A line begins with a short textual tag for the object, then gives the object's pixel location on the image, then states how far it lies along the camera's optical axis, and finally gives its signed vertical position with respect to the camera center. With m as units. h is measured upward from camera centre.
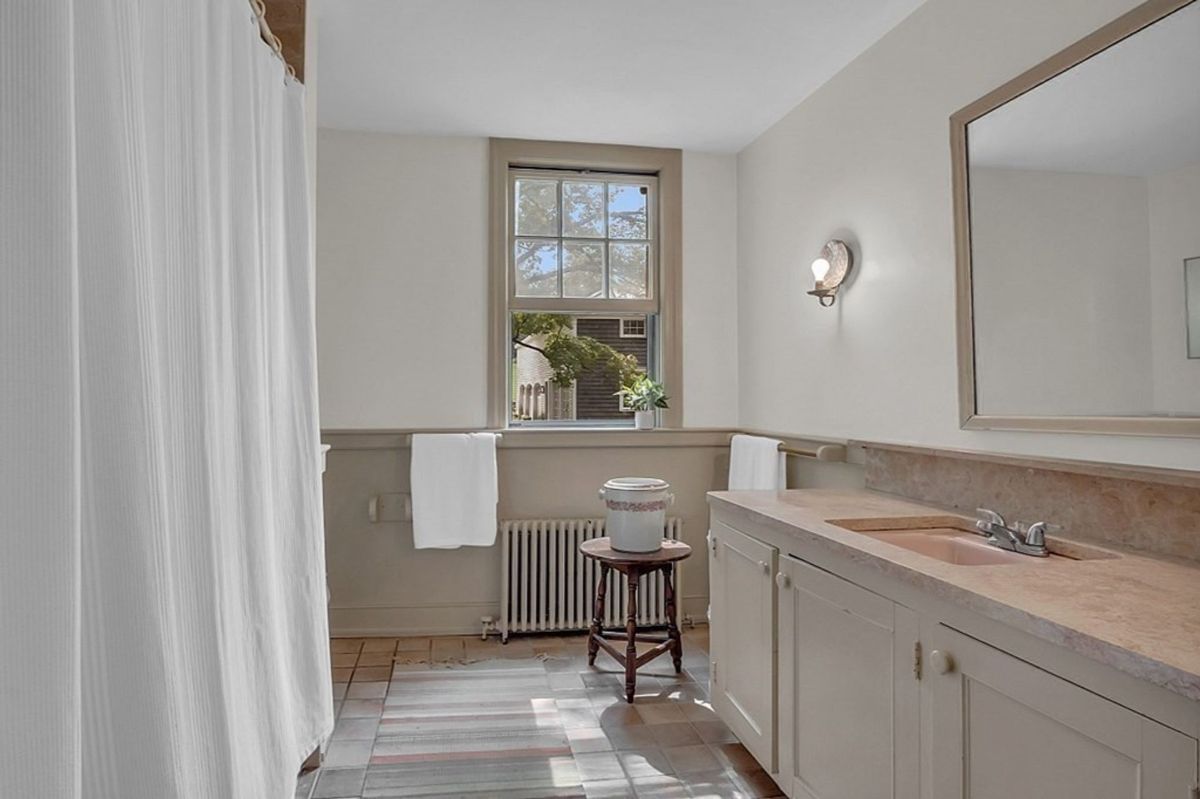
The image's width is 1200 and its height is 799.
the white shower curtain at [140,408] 0.74 +0.00
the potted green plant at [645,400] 3.88 +0.02
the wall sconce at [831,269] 2.91 +0.50
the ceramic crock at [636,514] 3.05 -0.44
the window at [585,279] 3.91 +0.64
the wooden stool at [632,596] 2.96 -0.80
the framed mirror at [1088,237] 1.60 +0.39
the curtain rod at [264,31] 1.80 +0.90
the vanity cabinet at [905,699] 1.09 -0.56
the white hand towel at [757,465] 3.28 -0.29
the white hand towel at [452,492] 3.59 -0.41
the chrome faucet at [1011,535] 1.83 -0.34
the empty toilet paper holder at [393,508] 3.71 -0.49
